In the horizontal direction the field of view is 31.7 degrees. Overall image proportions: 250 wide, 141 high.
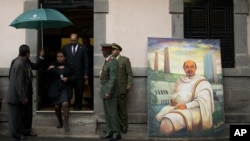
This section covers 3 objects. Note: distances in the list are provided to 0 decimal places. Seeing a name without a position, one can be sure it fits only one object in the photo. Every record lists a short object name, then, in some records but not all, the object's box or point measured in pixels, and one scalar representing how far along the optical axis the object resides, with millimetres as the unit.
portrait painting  9750
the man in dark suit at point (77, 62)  10531
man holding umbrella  8477
